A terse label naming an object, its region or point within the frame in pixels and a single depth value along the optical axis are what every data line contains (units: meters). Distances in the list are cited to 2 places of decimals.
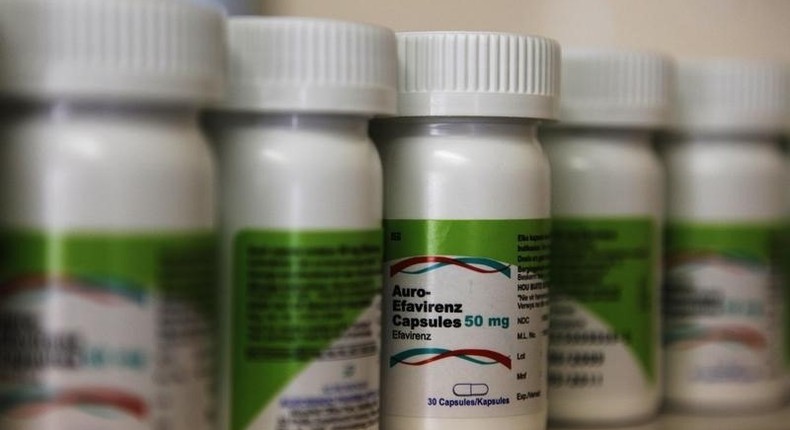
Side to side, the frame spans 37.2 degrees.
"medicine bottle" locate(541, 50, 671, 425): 0.61
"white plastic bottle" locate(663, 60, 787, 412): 0.68
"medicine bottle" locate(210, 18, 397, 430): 0.47
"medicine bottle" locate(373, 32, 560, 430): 0.52
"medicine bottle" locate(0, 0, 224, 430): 0.40
